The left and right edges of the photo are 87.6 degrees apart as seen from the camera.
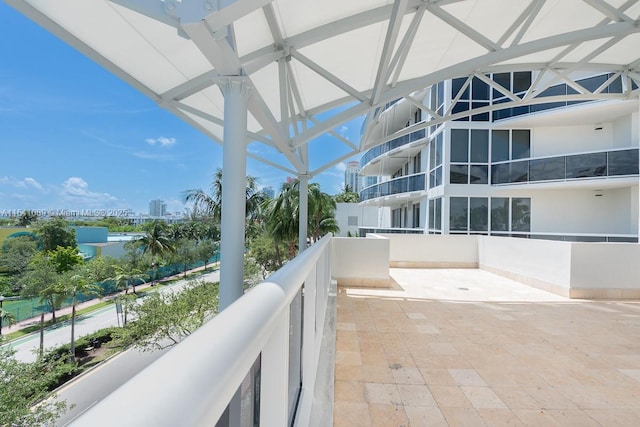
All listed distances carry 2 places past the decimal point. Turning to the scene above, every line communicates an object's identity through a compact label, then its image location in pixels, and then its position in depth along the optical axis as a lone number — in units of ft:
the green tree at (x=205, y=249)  145.38
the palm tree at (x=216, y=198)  94.13
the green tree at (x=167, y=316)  47.80
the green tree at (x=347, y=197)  158.45
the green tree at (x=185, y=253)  135.23
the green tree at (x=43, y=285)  78.48
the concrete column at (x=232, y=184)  8.21
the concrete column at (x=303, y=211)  21.99
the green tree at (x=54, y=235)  123.95
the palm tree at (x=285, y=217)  48.01
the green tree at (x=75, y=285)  79.15
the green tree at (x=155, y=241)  123.13
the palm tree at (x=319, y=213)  48.29
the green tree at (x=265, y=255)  67.28
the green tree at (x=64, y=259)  102.73
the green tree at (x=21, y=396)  34.40
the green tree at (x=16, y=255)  106.63
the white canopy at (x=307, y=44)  8.27
